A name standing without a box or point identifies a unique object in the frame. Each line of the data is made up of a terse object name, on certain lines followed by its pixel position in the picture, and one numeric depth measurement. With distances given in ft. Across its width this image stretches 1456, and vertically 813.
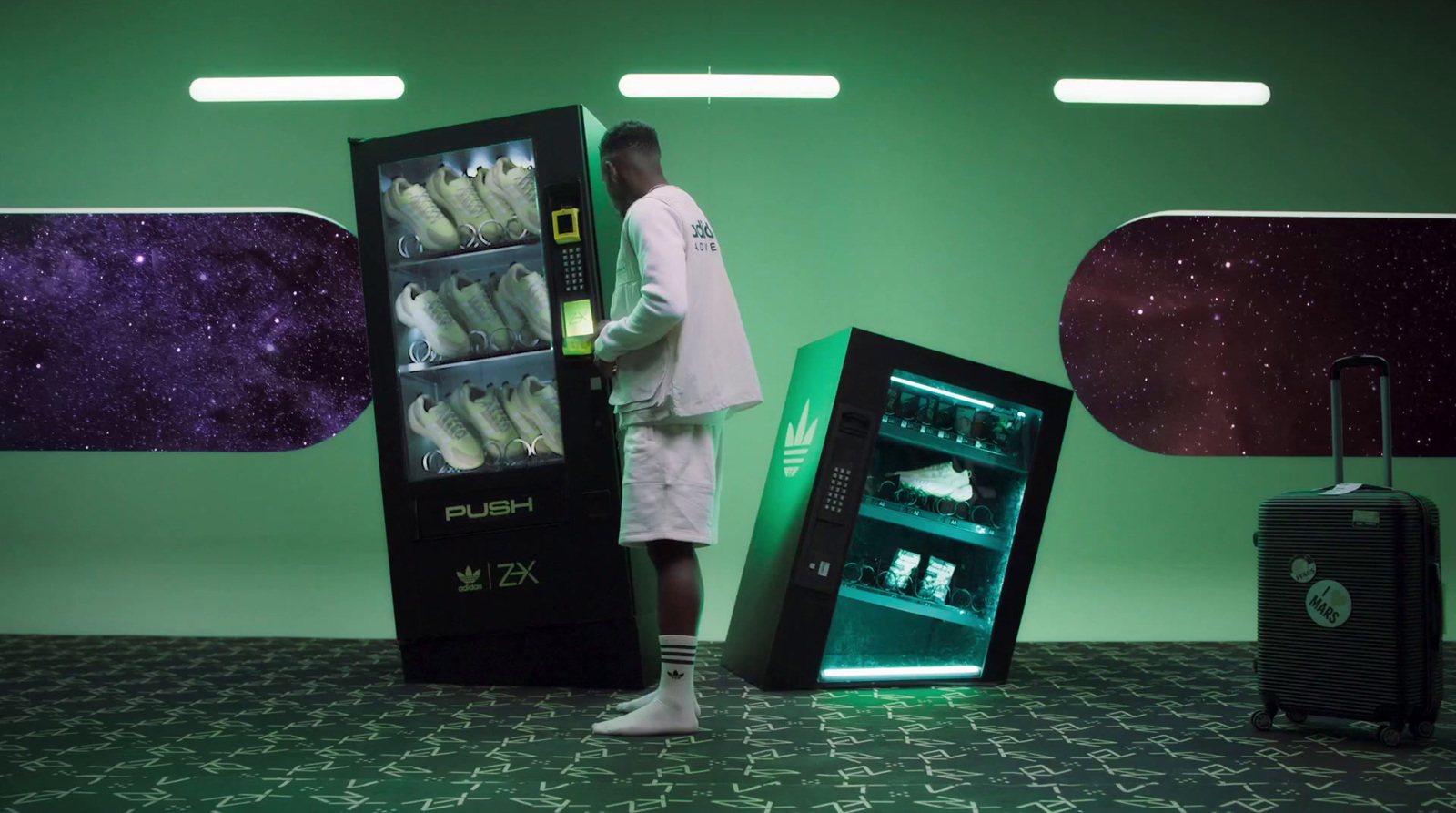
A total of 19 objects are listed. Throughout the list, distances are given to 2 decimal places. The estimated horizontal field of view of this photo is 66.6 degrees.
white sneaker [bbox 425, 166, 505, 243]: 13.98
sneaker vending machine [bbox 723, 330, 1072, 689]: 13.07
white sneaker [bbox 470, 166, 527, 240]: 13.89
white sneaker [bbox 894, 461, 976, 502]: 14.07
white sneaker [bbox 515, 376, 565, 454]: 13.82
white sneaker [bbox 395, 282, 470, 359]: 13.87
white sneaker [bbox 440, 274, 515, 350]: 14.15
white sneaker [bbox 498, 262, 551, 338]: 13.79
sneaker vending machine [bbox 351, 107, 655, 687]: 13.17
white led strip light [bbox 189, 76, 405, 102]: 18.33
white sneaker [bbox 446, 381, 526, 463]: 14.05
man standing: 10.82
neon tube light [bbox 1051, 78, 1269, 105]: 18.47
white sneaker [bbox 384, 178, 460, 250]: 13.94
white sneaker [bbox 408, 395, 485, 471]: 13.98
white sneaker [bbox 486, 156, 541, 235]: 13.70
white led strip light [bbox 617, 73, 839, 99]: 18.25
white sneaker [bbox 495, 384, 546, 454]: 13.82
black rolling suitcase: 10.45
